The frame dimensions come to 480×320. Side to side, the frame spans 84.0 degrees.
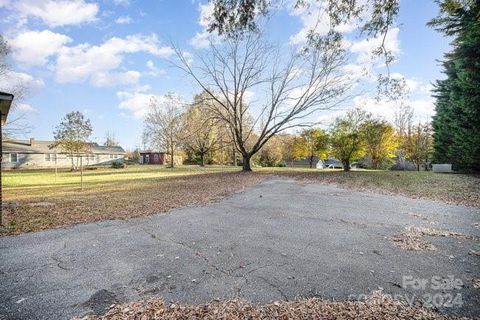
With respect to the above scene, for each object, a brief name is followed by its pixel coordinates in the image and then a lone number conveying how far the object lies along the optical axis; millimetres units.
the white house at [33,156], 37312
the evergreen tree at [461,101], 14156
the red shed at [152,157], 56962
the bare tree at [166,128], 35738
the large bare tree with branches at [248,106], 21609
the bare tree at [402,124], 36597
